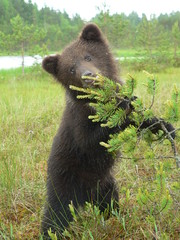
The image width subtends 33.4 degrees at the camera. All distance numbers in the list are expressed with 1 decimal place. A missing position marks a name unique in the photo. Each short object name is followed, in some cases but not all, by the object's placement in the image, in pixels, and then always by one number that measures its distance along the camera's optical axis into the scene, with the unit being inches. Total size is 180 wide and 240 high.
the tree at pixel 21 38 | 676.7
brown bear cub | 118.2
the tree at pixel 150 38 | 782.7
